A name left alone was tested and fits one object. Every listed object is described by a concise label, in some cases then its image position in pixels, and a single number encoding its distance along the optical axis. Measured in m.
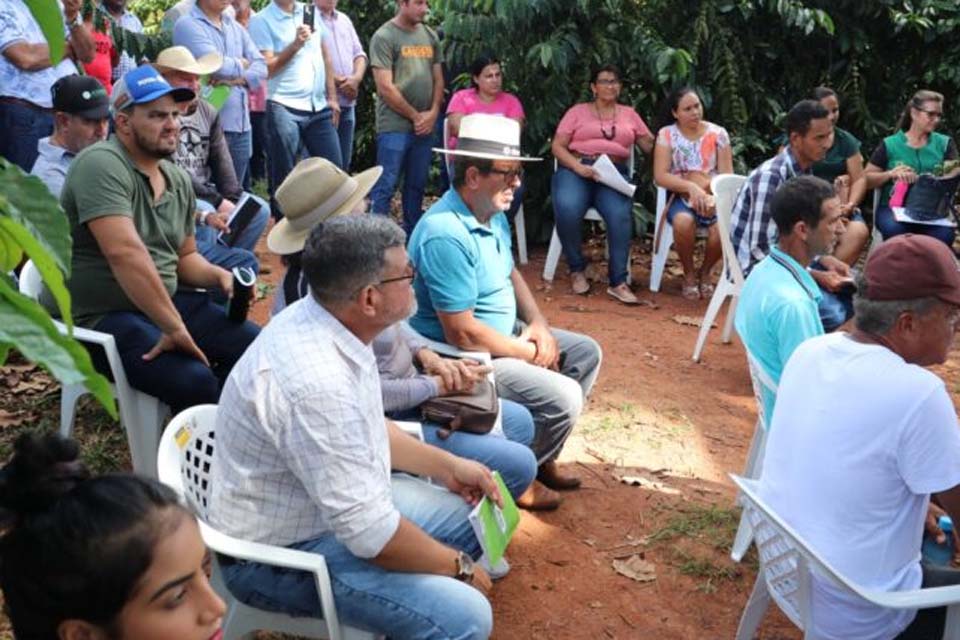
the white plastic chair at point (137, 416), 3.58
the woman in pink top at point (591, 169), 7.36
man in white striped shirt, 2.35
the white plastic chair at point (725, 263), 5.98
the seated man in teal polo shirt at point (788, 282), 3.56
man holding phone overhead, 7.24
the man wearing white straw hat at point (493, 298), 3.86
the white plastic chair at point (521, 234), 8.21
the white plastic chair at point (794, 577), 2.43
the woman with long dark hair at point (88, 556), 1.59
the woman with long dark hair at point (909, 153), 7.39
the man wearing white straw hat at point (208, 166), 4.91
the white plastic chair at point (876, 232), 7.63
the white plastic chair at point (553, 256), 7.74
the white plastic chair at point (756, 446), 3.58
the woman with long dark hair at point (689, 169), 7.22
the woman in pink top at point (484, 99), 7.65
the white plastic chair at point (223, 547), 2.38
